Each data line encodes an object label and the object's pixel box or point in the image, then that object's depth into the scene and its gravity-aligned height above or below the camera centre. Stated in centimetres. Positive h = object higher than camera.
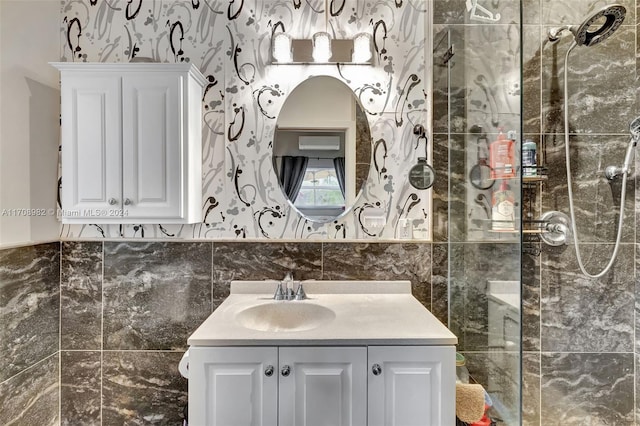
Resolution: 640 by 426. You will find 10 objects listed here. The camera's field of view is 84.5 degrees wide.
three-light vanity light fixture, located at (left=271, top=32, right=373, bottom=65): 181 +83
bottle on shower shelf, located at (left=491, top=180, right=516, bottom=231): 118 +0
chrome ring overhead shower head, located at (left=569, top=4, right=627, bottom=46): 147 +82
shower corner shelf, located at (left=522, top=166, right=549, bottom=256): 170 -6
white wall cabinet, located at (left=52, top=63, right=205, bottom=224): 160 +30
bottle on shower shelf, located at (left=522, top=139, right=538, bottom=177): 164 +24
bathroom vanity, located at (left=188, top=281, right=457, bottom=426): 122 -59
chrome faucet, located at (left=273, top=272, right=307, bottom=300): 167 -39
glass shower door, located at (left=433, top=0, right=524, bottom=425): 118 +11
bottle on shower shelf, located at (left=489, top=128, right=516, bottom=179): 118 +19
